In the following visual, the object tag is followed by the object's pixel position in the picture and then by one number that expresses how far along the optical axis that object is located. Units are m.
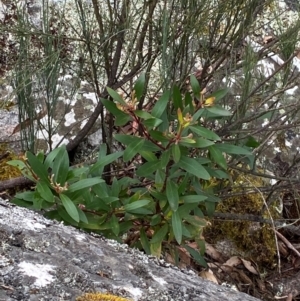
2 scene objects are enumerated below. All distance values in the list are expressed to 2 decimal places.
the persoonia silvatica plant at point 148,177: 1.71
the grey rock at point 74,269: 1.03
